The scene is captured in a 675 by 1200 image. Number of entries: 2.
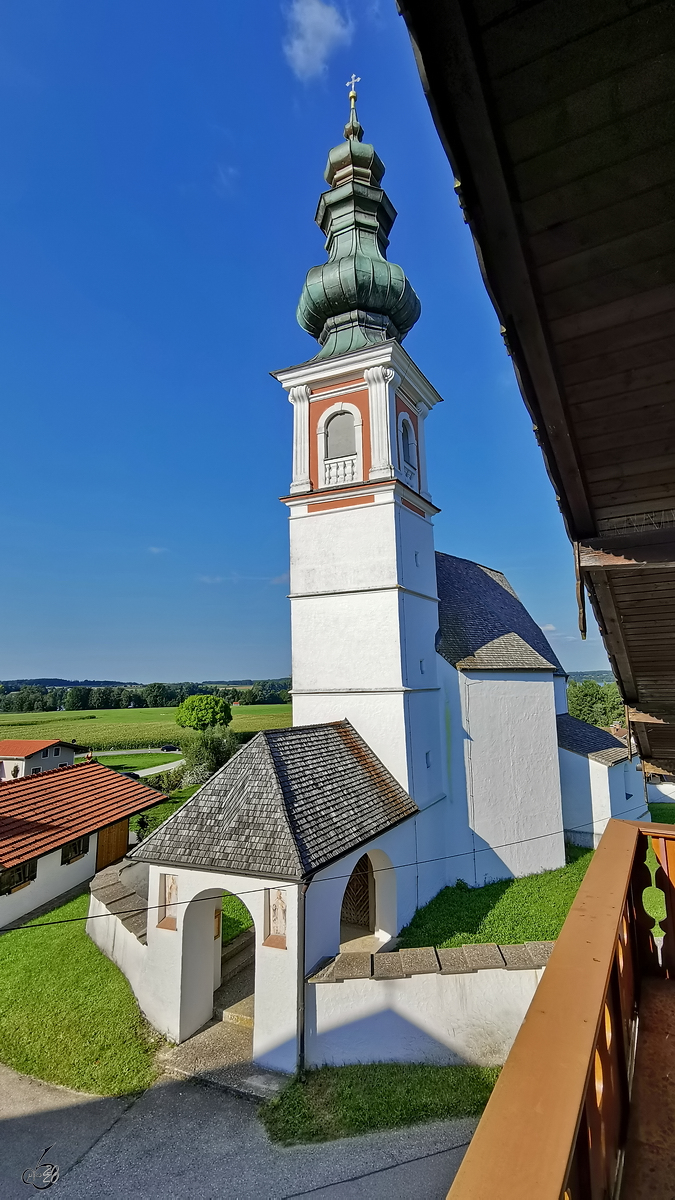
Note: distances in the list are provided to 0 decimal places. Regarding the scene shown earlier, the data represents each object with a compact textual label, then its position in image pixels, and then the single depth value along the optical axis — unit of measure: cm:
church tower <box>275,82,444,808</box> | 1103
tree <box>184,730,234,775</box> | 2662
